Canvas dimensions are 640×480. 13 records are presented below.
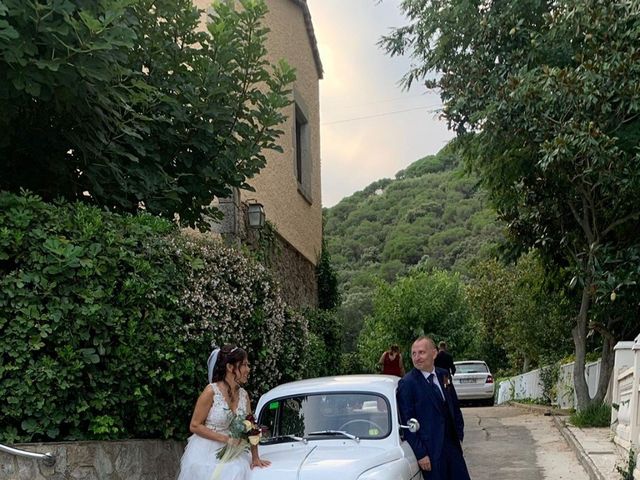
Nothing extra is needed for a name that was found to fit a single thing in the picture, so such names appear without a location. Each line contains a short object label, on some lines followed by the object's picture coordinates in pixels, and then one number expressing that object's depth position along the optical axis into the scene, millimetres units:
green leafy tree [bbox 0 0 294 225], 5973
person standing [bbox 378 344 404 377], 14305
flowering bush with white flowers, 7367
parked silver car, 24625
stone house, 13195
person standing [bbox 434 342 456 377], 12406
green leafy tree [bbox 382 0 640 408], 11875
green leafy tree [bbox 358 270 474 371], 32875
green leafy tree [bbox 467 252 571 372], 19198
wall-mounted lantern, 12188
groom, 5758
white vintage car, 5367
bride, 5391
